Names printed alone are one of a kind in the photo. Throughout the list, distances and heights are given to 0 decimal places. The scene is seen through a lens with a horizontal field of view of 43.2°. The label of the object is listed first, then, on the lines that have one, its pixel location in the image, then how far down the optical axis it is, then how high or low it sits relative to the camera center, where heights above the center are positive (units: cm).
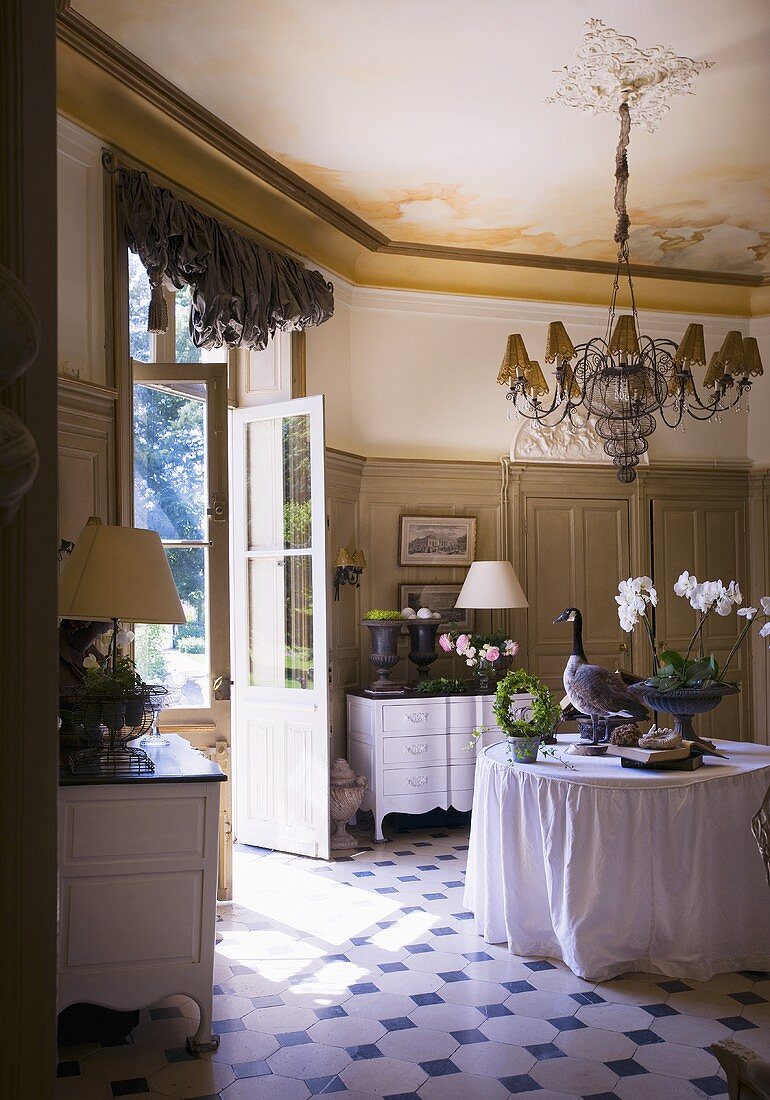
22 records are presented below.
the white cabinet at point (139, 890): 318 -100
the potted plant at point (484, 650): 626 -44
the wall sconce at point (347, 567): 628 +12
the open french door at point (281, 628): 565 -25
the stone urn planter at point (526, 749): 428 -74
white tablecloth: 387 -117
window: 498 +48
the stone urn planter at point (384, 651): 620 -43
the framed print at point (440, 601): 673 -12
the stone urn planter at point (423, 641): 638 -38
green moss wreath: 434 -58
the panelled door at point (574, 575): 714 +5
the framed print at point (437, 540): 680 +31
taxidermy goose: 438 -51
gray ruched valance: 457 +165
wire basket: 334 -48
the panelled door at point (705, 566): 750 +11
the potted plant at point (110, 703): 335 -40
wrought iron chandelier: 441 +102
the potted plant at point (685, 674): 431 -42
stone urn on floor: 590 -131
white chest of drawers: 607 -105
